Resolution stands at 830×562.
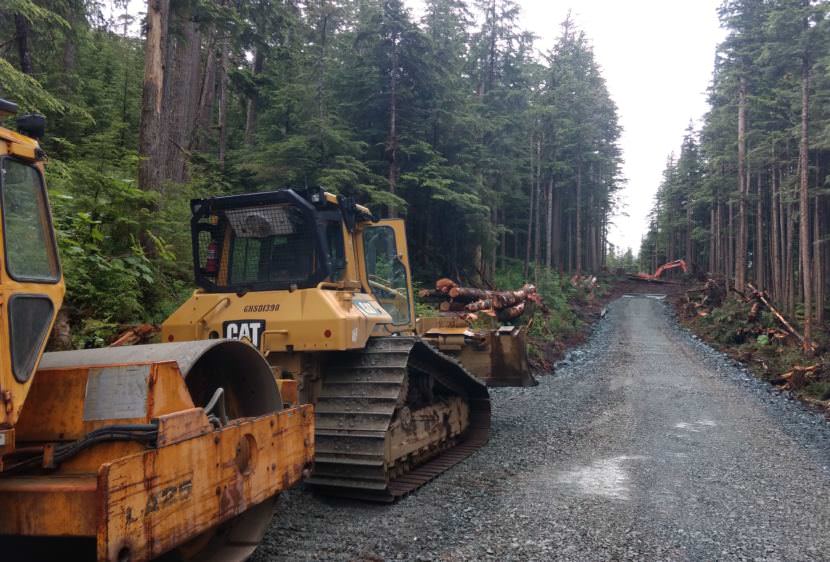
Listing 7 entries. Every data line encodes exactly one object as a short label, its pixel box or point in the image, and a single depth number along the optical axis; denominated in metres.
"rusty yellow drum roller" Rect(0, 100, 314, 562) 2.80
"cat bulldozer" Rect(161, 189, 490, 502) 5.95
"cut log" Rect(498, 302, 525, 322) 19.41
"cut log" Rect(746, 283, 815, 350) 19.58
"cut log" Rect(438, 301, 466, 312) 17.89
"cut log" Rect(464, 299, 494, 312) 17.64
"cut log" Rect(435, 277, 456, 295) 18.44
